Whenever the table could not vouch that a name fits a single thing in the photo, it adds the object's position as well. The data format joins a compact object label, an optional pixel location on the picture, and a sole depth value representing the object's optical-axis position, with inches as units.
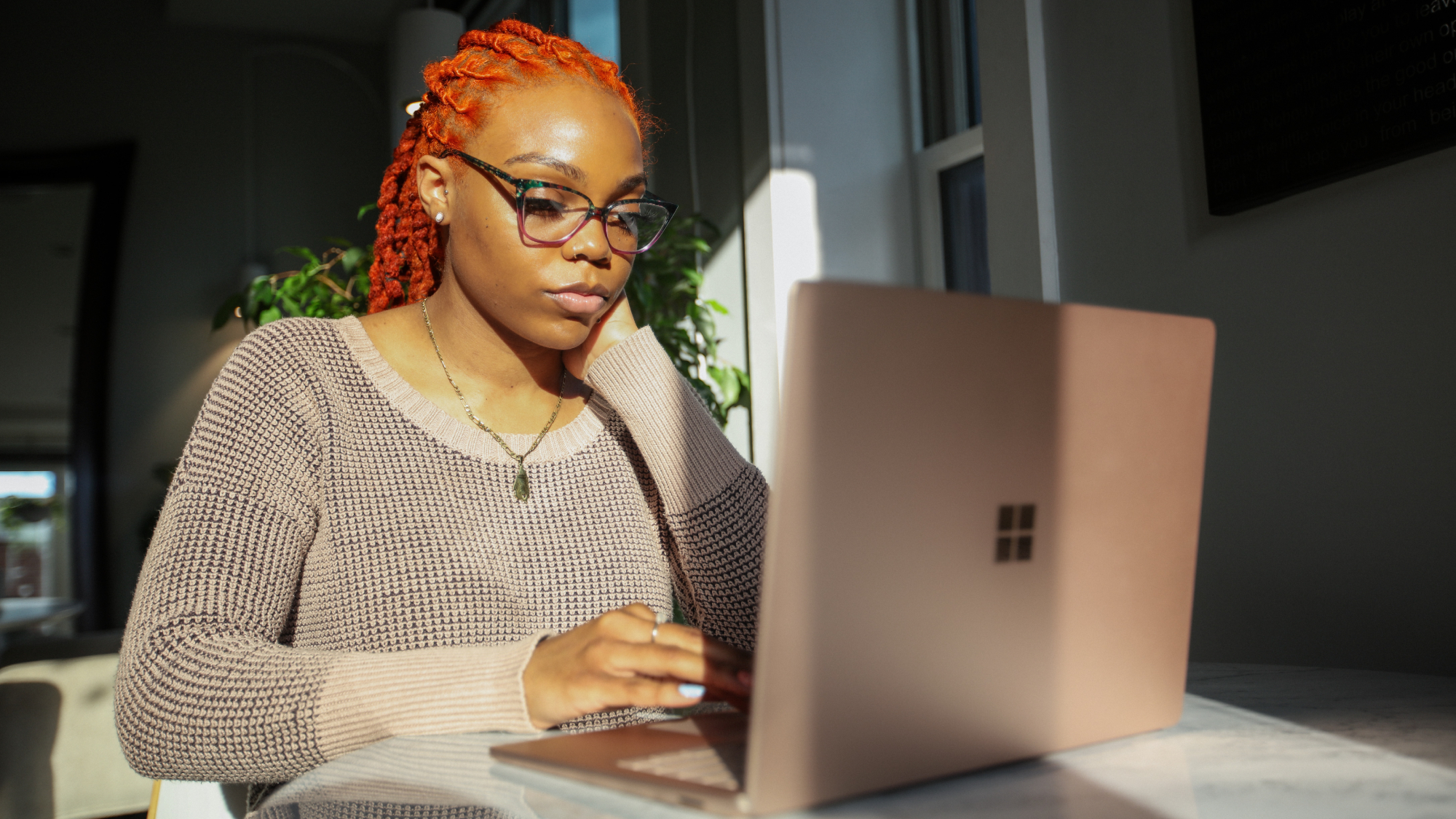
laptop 17.9
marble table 20.0
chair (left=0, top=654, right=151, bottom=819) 105.0
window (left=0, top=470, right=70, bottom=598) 193.5
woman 32.3
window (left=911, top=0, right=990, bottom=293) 104.4
